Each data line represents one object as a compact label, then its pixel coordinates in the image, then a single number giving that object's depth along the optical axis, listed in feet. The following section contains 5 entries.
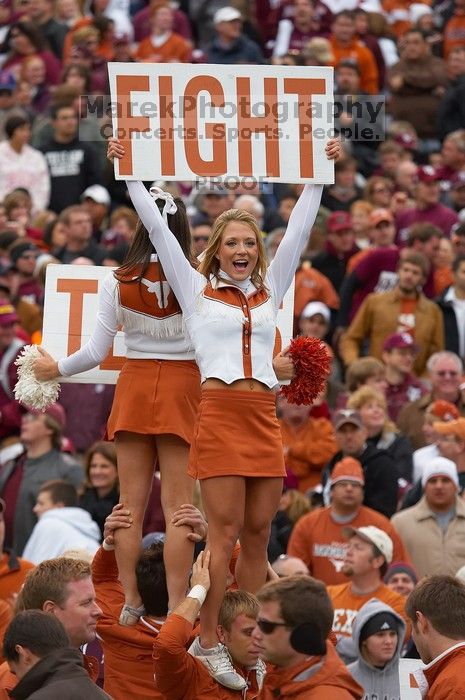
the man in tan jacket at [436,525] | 36.58
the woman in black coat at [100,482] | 38.75
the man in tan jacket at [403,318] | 47.01
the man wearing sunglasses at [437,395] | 42.83
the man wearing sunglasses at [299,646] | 22.08
